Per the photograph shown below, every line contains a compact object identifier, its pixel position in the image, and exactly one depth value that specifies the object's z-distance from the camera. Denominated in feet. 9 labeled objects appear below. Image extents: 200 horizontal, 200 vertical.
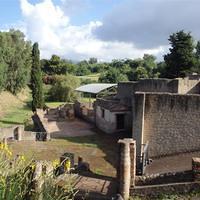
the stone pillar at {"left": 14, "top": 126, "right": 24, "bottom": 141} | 54.41
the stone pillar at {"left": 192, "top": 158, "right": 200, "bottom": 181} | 25.73
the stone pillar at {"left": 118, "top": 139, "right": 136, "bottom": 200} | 27.38
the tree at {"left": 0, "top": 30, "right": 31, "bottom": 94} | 108.80
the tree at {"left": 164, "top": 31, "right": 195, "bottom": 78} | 87.73
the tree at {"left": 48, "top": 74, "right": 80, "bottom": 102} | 114.79
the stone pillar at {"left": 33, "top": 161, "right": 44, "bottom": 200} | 11.31
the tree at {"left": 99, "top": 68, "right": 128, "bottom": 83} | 144.44
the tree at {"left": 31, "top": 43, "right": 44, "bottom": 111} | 84.29
